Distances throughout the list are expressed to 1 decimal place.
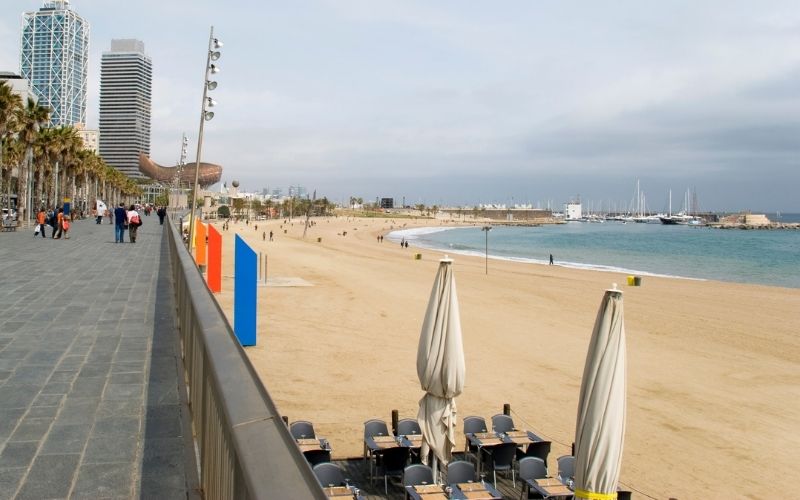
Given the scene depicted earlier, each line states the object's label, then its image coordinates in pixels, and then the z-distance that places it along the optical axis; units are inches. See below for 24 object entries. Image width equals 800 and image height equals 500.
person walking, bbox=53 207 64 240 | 912.3
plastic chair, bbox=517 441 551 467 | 303.8
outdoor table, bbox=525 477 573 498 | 253.3
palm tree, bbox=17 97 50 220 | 1382.9
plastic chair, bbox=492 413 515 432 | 326.3
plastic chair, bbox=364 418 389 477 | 307.3
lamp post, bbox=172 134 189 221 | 1389.0
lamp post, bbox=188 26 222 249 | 730.8
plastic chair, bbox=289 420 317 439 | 296.0
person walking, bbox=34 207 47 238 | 1007.6
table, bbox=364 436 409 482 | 284.8
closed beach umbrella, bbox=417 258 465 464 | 282.8
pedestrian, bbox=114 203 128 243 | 874.8
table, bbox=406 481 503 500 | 245.6
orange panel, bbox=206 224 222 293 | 490.6
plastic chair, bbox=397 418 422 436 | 317.4
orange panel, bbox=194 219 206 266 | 729.0
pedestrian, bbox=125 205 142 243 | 892.6
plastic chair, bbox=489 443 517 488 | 297.7
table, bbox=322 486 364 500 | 240.7
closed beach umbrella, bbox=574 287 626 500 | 201.5
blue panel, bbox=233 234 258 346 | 414.6
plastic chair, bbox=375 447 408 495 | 283.4
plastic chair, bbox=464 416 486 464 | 318.7
